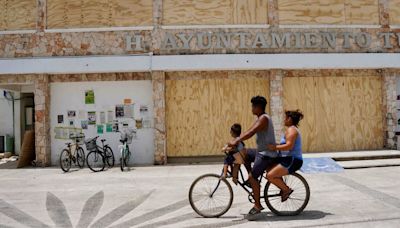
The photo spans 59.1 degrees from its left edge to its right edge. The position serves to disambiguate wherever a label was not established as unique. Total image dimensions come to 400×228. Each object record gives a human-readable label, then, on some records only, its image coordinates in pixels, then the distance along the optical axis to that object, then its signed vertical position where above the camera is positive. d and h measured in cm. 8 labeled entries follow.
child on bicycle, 588 -65
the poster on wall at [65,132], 1326 -59
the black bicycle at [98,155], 1223 -144
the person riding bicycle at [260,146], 577 -58
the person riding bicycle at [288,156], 575 -76
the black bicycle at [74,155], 1191 -137
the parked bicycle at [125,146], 1180 -107
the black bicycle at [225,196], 594 -145
